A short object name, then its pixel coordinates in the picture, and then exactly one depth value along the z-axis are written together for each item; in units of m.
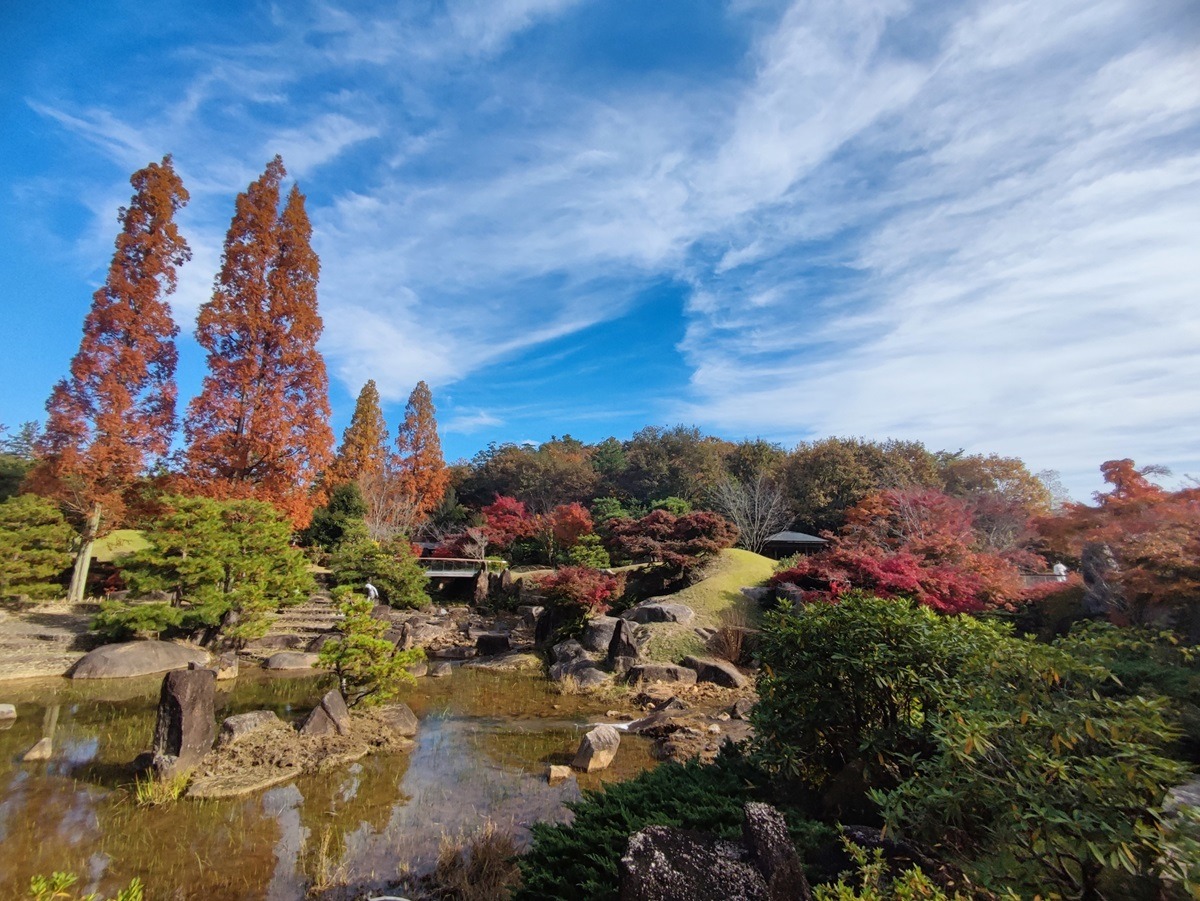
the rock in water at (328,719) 7.40
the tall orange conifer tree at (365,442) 30.89
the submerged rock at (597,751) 7.02
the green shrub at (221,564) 11.23
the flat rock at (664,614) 13.76
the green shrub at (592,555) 17.98
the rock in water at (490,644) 14.66
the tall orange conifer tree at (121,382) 13.40
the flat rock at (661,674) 11.24
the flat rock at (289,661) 12.12
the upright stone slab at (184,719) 6.20
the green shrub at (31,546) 12.70
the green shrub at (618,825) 2.89
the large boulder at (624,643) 12.16
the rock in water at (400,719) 8.05
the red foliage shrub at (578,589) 14.13
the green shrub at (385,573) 18.34
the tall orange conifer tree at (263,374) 14.38
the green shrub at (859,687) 3.38
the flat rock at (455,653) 14.38
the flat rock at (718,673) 10.95
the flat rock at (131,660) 10.47
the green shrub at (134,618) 11.10
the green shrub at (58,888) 1.68
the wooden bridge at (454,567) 22.59
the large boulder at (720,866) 2.35
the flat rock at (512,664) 13.13
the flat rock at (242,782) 5.88
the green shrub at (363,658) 8.16
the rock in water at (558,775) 6.58
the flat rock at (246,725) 6.96
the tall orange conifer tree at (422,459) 32.31
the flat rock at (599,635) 13.07
